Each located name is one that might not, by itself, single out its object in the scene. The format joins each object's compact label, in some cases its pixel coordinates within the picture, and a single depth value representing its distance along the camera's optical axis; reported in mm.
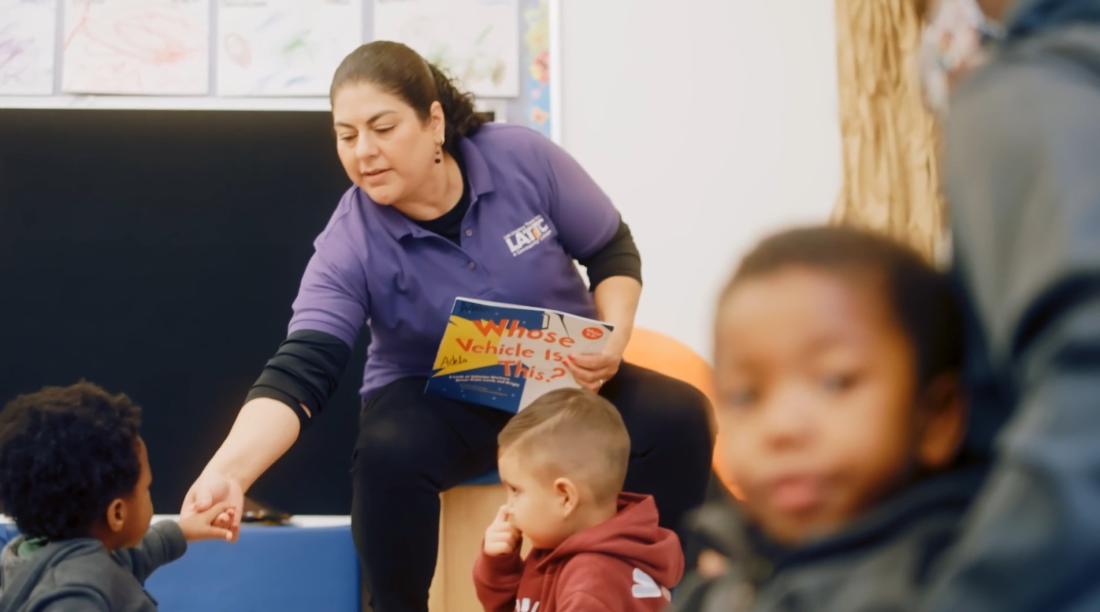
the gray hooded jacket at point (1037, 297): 1318
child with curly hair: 3237
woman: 3455
